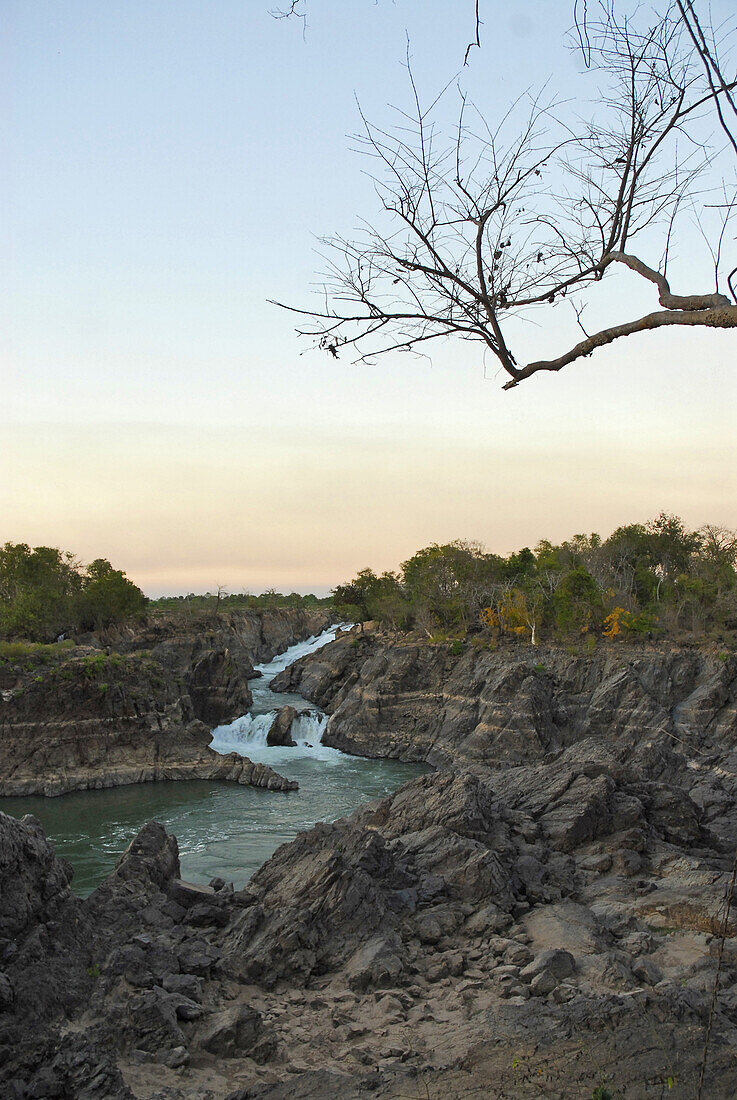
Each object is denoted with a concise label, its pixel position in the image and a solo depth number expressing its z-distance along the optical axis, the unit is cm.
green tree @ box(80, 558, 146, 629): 4994
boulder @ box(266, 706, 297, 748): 3516
